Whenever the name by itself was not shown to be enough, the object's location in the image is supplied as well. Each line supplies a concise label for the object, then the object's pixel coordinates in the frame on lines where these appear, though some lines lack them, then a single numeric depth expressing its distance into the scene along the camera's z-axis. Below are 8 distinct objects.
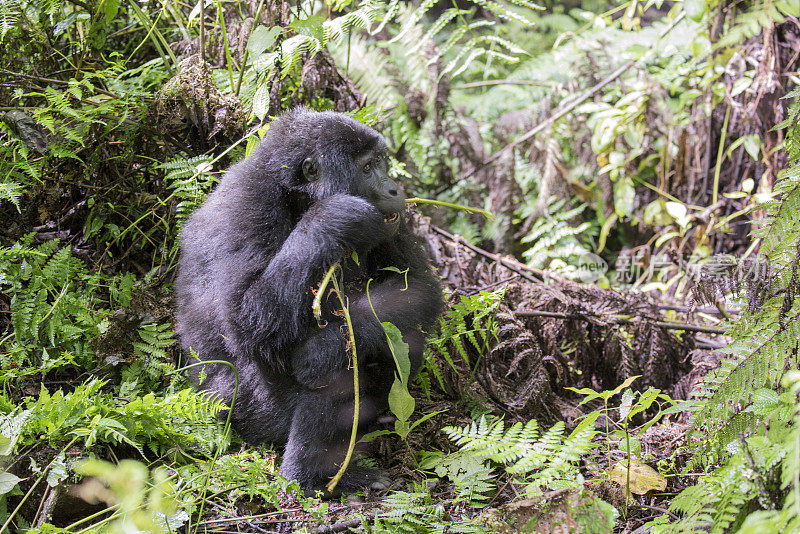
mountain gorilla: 5.00
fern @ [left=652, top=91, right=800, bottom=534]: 3.50
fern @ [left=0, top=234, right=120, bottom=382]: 5.71
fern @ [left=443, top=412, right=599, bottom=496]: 4.18
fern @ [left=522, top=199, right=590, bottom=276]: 9.64
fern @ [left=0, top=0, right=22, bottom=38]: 6.59
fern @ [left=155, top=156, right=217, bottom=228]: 6.57
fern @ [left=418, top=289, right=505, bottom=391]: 6.39
